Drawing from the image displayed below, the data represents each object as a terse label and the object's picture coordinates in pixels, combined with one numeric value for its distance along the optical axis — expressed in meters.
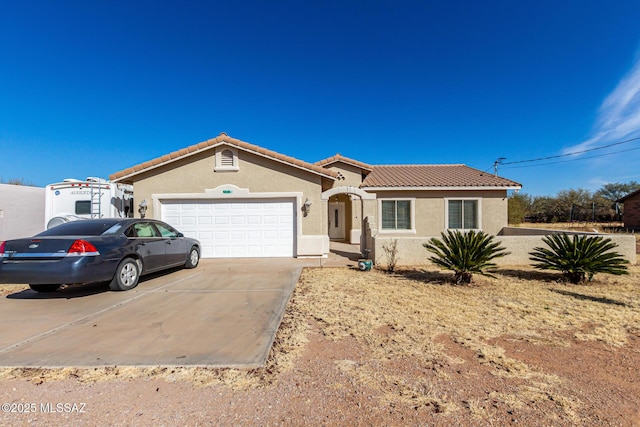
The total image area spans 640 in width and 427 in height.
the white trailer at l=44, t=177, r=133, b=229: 10.84
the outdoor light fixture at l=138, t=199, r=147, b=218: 10.61
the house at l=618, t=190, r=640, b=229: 28.53
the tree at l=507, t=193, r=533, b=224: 30.77
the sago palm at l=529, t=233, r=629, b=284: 6.78
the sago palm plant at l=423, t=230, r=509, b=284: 6.79
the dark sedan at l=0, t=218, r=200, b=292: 5.38
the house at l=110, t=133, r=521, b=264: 10.67
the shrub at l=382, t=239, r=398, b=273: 8.74
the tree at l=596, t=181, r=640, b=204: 48.69
